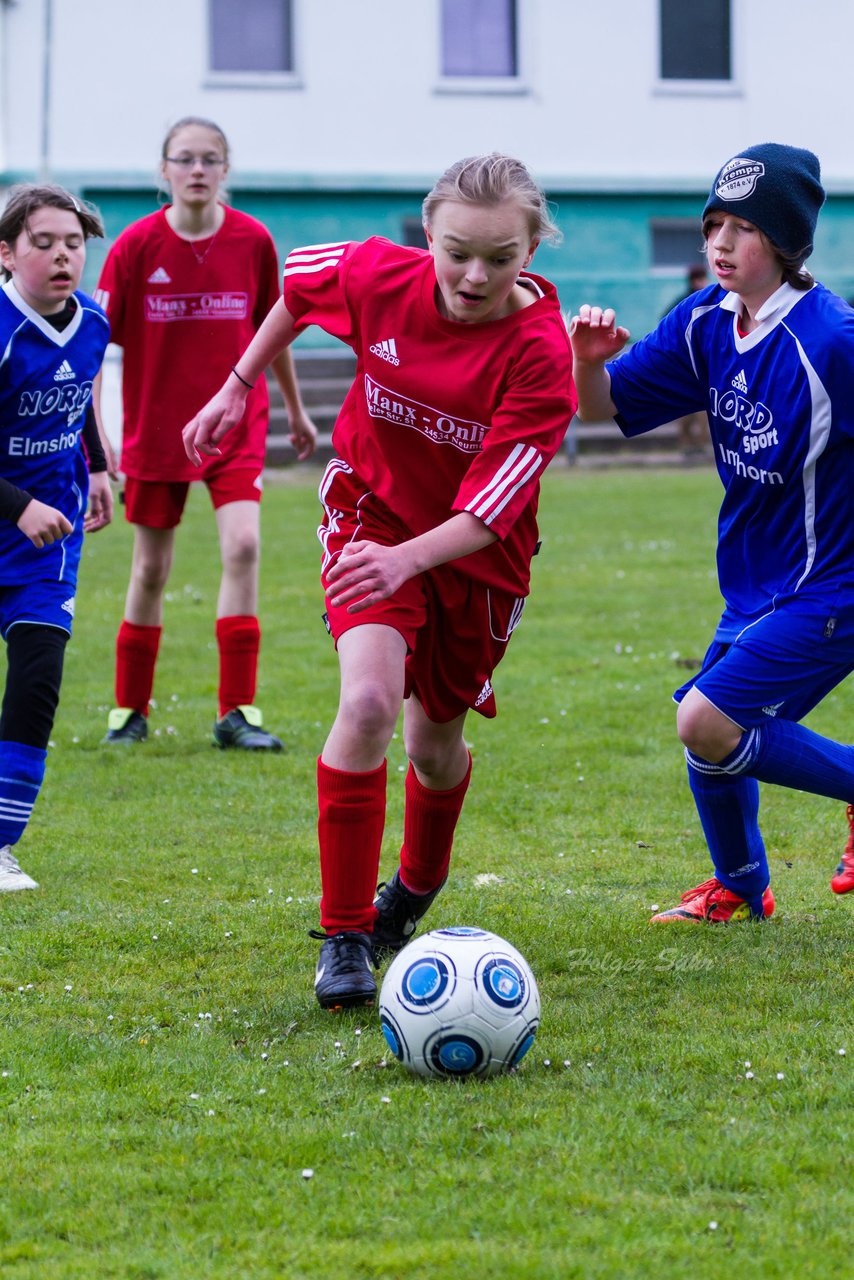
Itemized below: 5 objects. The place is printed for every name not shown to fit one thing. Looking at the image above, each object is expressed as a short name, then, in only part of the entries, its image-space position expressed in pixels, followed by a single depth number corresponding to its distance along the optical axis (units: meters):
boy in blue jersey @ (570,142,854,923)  8.46
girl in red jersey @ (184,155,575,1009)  7.82
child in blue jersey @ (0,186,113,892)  10.31
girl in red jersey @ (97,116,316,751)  14.42
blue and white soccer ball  7.07
